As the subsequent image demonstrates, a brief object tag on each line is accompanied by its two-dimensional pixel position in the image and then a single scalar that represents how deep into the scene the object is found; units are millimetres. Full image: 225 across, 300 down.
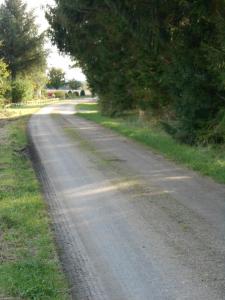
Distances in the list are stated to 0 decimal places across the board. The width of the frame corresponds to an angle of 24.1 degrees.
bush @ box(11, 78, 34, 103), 63788
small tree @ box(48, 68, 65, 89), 130488
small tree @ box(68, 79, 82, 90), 138500
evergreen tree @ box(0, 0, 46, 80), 62000
